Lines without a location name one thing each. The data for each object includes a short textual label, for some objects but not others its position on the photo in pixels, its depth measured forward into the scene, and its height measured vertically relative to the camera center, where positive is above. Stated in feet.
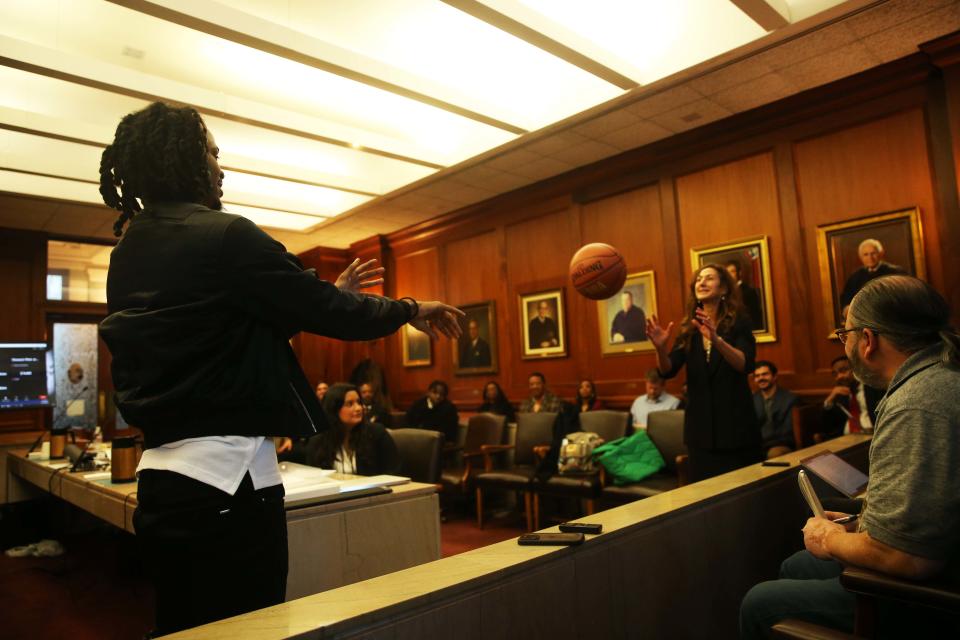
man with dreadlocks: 3.49 +0.11
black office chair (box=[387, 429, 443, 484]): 13.09 -1.70
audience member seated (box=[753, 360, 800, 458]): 15.19 -1.37
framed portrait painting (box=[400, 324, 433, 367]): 27.78 +1.13
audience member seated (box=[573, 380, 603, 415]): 20.40 -1.11
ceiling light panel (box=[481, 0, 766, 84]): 13.62 +7.42
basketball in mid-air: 12.10 +1.74
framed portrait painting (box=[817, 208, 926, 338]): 14.99 +2.34
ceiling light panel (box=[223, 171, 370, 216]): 22.22 +6.96
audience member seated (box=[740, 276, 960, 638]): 4.01 -0.85
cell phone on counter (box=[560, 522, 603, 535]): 4.83 -1.26
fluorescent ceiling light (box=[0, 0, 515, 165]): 13.30 +7.65
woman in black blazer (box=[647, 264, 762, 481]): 8.68 -0.20
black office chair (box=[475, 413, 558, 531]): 16.76 -2.46
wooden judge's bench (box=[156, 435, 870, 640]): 3.45 -1.52
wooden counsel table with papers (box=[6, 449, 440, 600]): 6.17 -1.66
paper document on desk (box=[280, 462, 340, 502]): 6.40 -1.17
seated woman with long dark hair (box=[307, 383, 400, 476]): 11.30 -1.19
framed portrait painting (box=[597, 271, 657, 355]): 20.17 +1.49
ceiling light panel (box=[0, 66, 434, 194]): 15.87 +7.49
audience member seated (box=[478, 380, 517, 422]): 22.29 -1.23
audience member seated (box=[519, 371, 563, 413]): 20.36 -1.10
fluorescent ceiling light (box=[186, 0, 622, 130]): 13.55 +7.63
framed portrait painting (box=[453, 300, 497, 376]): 25.09 +1.09
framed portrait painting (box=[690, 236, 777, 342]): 17.42 +2.13
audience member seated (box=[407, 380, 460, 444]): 22.34 -1.46
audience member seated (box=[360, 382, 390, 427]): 21.82 -1.15
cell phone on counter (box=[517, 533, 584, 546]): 4.57 -1.26
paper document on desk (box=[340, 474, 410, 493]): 7.07 -1.28
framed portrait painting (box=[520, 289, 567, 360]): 22.75 +1.51
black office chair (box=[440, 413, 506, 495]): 18.61 -2.46
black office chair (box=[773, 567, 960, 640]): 3.88 -1.63
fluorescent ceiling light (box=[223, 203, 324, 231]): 24.75 +6.61
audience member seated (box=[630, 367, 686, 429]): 17.95 -1.19
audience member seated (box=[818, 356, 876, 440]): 14.55 -1.34
